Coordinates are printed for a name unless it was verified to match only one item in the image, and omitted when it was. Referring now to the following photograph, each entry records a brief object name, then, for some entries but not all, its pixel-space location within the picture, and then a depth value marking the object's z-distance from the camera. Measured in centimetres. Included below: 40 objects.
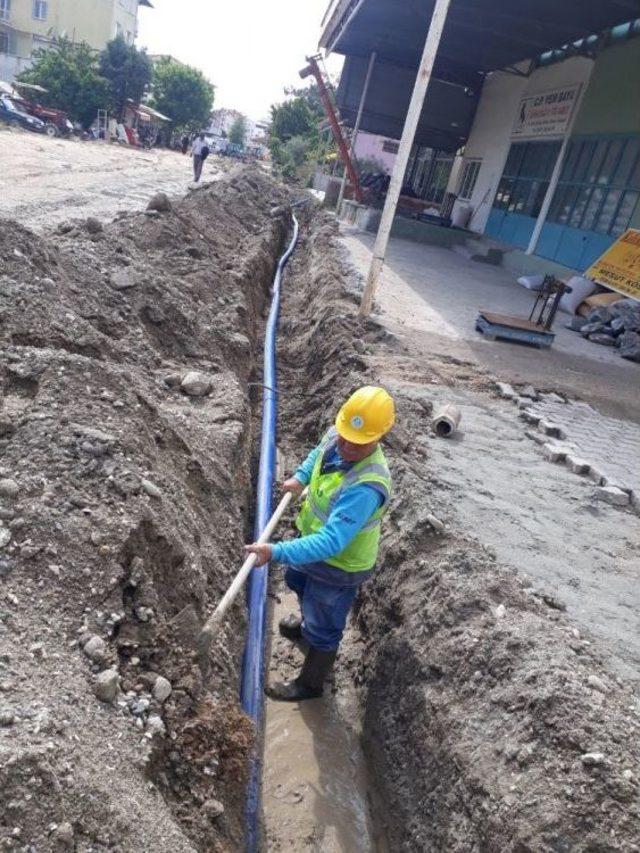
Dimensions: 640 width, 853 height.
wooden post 792
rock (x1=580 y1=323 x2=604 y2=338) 1100
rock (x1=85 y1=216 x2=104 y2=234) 789
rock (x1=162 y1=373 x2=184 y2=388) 554
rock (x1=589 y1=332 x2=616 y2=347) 1076
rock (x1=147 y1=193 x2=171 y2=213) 980
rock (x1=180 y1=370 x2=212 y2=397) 558
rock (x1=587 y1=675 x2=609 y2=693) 300
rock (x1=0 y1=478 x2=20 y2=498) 281
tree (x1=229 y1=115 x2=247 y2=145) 8075
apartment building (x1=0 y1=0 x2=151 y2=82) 4809
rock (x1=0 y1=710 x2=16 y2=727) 204
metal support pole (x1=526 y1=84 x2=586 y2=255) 1582
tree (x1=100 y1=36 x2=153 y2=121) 4228
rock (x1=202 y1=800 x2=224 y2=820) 270
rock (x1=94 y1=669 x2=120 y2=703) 243
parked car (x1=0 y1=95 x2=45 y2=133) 3189
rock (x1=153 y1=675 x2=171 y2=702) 270
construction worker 339
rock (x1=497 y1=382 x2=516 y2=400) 700
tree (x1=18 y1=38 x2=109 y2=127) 3831
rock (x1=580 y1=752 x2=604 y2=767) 265
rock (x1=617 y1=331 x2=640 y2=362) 1004
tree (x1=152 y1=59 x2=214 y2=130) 5184
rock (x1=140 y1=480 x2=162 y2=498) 331
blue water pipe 317
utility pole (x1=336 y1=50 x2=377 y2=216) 2129
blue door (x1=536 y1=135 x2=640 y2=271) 1303
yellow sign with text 1120
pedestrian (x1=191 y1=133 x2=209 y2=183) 2103
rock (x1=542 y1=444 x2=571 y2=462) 568
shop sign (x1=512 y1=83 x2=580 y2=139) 1619
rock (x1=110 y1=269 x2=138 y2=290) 615
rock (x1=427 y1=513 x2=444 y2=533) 418
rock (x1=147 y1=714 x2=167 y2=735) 255
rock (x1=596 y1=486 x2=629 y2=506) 513
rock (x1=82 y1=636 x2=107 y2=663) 253
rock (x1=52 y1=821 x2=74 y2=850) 190
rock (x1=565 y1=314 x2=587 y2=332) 1147
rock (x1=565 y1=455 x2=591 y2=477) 552
